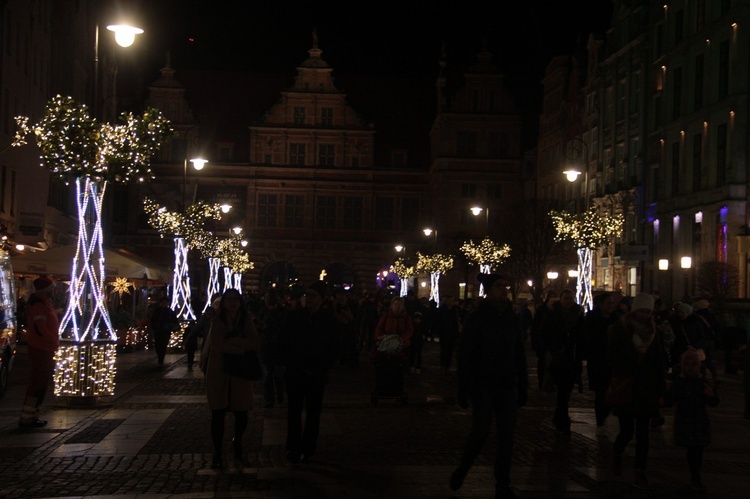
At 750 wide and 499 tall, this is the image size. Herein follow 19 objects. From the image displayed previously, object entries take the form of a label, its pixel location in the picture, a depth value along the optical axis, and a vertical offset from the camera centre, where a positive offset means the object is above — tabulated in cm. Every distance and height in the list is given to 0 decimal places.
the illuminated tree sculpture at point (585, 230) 3753 +279
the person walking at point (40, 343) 1412 -51
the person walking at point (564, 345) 1419 -39
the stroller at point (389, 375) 1783 -100
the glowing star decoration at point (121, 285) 3494 +62
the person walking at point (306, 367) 1123 -57
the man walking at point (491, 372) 941 -49
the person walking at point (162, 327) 2641 -49
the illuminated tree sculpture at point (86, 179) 1644 +190
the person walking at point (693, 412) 1012 -84
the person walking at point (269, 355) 1705 -71
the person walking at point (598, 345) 1402 -36
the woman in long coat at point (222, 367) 1112 -60
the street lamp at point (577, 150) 5636 +845
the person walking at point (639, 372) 1032 -50
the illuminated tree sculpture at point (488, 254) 5435 +283
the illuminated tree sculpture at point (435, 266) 6375 +260
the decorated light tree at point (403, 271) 7088 +251
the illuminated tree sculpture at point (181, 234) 3762 +243
